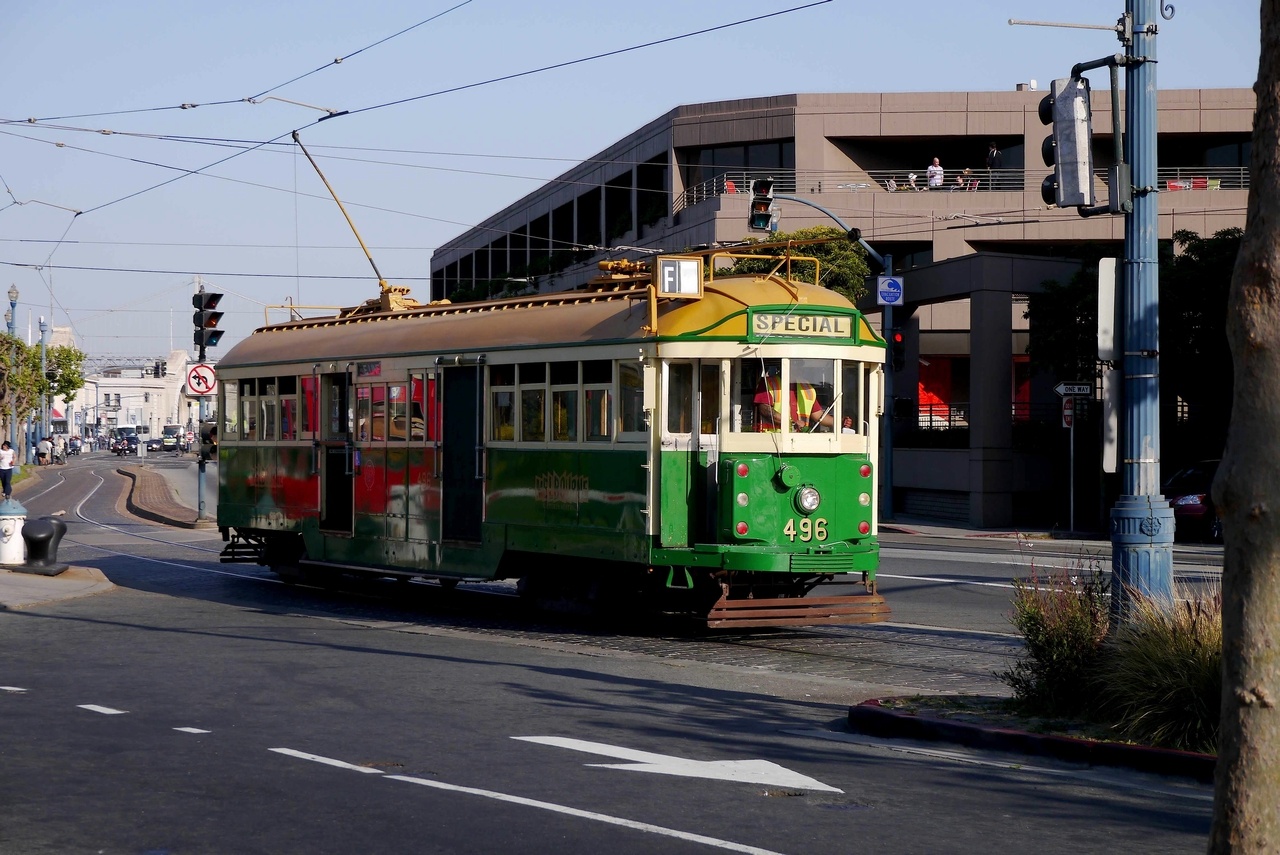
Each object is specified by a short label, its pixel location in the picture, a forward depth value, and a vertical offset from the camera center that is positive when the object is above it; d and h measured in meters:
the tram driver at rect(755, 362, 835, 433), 14.33 +0.70
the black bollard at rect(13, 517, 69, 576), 20.19 -1.03
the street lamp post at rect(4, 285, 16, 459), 71.00 +6.51
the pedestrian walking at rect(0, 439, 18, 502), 40.16 +0.28
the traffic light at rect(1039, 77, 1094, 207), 10.52 +2.44
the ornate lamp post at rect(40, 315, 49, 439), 81.50 +4.77
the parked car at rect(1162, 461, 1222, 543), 30.00 -0.51
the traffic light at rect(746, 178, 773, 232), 22.70 +4.31
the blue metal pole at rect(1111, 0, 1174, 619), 10.09 +0.76
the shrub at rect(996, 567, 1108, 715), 9.55 -1.11
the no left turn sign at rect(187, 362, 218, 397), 28.50 +1.85
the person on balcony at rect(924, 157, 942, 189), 45.91 +9.54
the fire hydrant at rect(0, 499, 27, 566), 20.78 -0.90
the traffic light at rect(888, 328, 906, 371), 32.69 +2.89
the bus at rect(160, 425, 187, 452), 126.41 +3.18
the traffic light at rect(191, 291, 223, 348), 29.11 +3.17
